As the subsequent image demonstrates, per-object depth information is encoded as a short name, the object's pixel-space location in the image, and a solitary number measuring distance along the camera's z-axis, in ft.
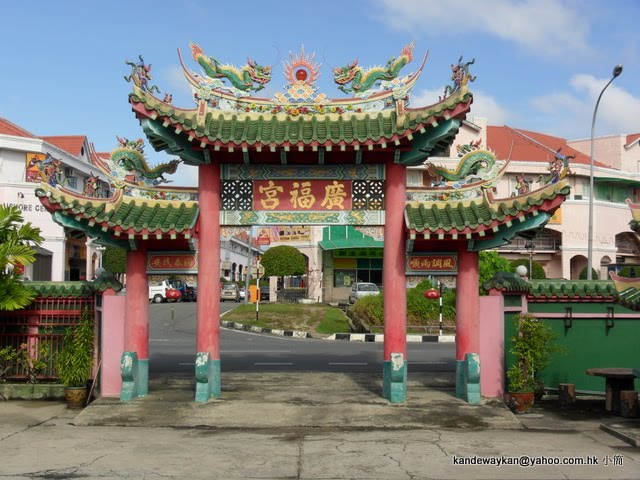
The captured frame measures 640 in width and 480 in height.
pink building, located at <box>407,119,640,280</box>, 168.66
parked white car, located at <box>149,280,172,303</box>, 164.55
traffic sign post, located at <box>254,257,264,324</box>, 114.04
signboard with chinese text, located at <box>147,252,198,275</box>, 44.06
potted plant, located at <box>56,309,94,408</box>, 42.98
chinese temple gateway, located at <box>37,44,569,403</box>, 41.45
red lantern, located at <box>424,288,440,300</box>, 100.27
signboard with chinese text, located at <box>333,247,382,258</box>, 162.91
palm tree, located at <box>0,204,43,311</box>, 44.34
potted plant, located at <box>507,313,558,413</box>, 41.16
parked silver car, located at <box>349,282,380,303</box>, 141.08
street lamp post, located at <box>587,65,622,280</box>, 94.34
